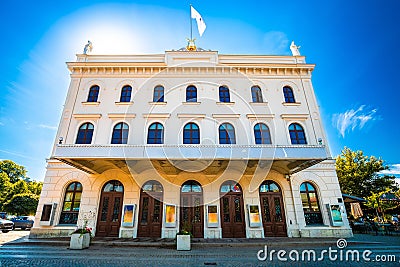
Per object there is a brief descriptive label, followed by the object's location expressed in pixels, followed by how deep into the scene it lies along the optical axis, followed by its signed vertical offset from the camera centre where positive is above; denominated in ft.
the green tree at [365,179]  77.82 +12.89
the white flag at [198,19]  49.90 +45.29
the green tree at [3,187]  92.63 +14.94
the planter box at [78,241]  28.81 -2.87
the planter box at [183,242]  28.66 -3.20
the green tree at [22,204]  88.28 +6.40
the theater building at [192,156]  35.55 +9.20
